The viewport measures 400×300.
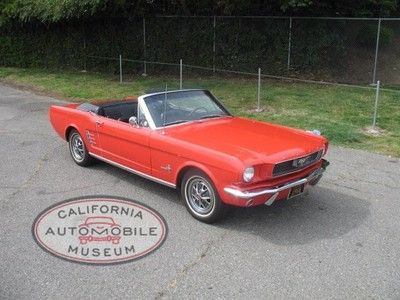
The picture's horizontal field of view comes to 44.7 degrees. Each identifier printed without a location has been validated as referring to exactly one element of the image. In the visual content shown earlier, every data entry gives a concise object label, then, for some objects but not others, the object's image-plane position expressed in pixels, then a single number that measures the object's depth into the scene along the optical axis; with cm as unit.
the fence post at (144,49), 1946
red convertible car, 499
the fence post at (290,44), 1704
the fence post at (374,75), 1558
